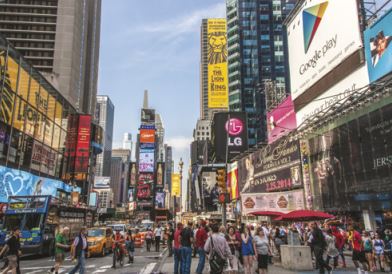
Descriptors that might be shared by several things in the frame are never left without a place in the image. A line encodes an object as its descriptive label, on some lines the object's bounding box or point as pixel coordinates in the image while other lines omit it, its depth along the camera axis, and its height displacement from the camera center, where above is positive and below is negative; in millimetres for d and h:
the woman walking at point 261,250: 11188 -1032
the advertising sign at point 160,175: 140875 +15700
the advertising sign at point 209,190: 94438 +6734
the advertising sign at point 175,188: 102875 +8137
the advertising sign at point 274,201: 29766 +1206
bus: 19706 -238
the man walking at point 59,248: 12820 -1076
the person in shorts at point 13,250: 12092 -1098
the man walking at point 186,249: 11523 -1023
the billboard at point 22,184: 33238 +3410
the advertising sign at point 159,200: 126362 +5622
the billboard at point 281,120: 39656 +11017
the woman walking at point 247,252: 11375 -1086
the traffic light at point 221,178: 17250 +1769
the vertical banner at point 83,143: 56344 +10971
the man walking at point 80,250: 11797 -1062
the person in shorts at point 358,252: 12577 -1224
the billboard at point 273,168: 33406 +4959
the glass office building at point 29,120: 34969 +10632
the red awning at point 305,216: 16844 +1
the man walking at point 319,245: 11445 -928
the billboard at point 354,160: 21250 +3655
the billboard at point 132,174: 147125 +16749
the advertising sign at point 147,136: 134375 +29653
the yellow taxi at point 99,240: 21984 -1444
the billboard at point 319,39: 26531 +14384
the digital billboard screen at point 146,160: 125331 +19184
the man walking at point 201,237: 13977 -804
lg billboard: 58219 +13985
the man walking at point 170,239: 20891 -1329
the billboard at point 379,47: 21516 +10038
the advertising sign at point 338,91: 24781 +9279
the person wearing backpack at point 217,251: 9625 -915
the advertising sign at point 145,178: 123562 +12668
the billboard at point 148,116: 167375 +45477
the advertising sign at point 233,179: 52450 +5343
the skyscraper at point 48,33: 88125 +43541
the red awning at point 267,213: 21666 +179
